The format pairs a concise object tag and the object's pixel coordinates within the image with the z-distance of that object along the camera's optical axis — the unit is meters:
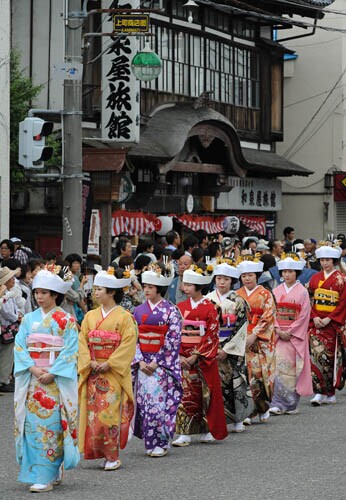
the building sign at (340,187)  33.72
